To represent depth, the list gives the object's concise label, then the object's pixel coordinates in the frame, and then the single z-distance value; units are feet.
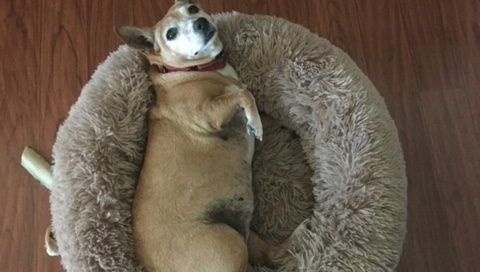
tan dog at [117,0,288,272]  4.72
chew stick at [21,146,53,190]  6.04
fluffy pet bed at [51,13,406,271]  4.87
